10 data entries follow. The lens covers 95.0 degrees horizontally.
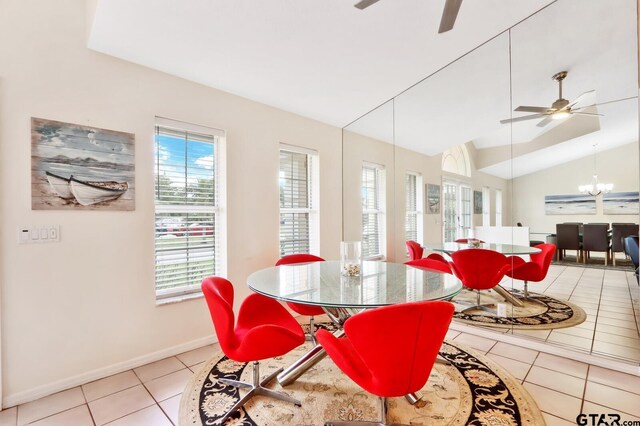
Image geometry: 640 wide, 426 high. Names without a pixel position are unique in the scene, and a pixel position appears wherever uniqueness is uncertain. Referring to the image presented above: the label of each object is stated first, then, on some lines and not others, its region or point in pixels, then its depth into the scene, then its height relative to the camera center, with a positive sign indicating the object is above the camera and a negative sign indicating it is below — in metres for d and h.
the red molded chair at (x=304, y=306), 2.56 -0.82
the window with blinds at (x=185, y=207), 2.76 +0.07
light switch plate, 2.06 -0.13
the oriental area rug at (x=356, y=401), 1.80 -1.27
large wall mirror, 2.32 +0.57
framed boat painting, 2.12 +0.37
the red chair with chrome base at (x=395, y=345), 1.28 -0.61
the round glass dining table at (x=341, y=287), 1.61 -0.47
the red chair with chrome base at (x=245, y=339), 1.72 -0.76
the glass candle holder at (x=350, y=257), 2.21 -0.34
